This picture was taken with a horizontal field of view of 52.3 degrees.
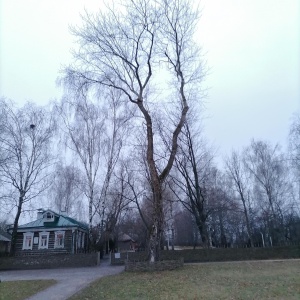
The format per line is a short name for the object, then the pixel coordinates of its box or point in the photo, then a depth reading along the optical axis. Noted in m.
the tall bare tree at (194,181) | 29.16
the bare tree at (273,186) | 39.00
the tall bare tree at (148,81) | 18.02
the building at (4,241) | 41.88
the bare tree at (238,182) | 44.33
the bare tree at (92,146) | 27.86
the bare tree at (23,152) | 27.80
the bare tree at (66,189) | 30.10
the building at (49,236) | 31.72
